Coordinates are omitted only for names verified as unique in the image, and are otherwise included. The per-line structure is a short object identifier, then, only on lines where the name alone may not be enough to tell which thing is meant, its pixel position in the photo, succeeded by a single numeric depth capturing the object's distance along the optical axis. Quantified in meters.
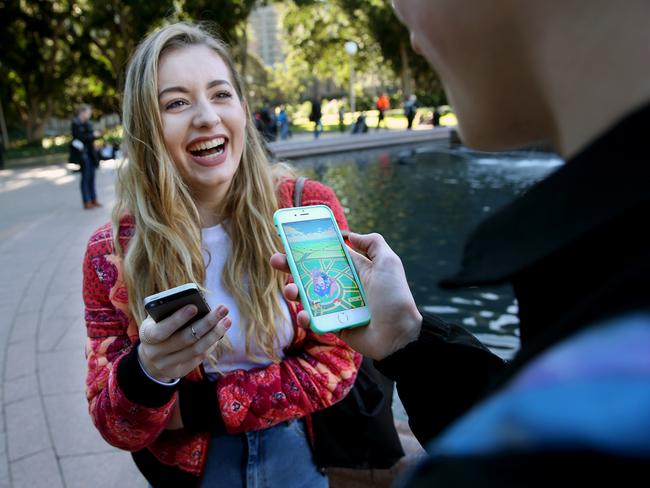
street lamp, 24.61
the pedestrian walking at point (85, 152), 10.54
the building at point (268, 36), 118.31
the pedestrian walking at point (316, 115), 24.68
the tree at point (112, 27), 22.21
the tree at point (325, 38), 36.56
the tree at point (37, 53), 25.28
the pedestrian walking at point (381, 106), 26.16
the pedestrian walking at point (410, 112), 26.19
